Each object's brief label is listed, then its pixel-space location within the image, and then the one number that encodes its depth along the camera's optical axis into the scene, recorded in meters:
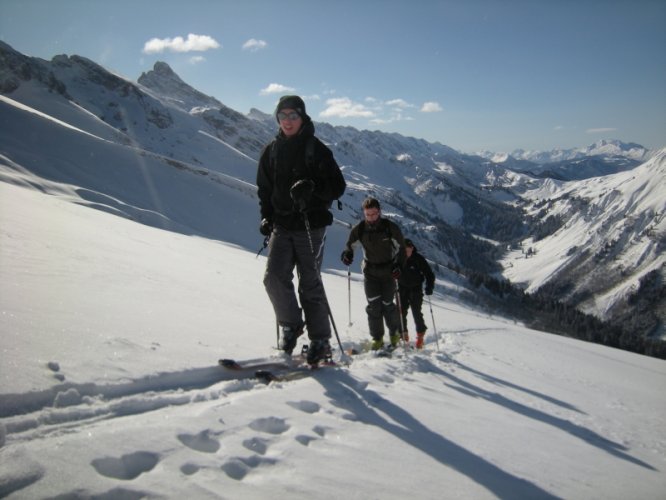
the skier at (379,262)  8.26
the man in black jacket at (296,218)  5.45
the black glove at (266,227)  5.88
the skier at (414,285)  9.98
